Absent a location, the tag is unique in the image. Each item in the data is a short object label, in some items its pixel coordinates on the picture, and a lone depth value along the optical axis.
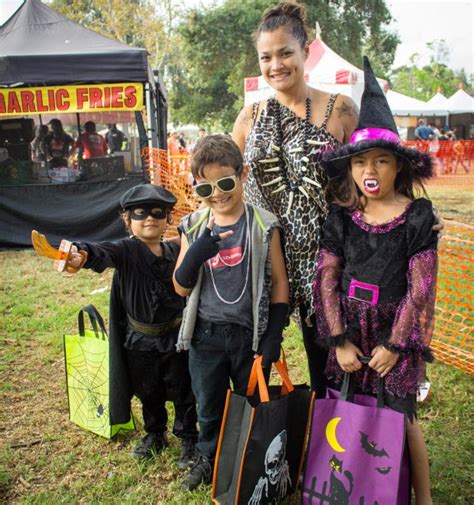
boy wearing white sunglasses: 2.17
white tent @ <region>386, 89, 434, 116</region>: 25.46
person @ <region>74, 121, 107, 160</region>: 9.60
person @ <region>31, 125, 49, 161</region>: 9.37
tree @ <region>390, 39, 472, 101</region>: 63.16
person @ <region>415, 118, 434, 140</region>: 20.77
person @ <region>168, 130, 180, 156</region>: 19.87
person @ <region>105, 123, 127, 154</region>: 12.10
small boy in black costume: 2.62
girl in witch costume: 1.97
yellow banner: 7.47
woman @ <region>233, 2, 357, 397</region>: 2.25
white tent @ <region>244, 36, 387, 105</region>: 13.56
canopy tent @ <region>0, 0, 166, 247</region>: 7.27
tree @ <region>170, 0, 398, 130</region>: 26.00
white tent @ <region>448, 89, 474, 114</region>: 27.65
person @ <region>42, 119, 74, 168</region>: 9.64
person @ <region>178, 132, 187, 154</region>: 25.30
